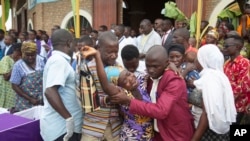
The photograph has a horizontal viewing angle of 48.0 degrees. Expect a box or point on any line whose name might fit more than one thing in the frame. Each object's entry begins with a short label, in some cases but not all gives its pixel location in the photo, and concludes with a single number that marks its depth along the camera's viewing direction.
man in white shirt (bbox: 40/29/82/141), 2.13
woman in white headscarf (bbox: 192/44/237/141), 2.05
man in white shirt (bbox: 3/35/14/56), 7.05
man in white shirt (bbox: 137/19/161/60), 5.43
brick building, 7.71
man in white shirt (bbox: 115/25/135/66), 6.10
